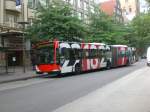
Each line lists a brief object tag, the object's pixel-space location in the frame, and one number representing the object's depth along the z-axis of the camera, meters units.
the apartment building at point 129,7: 142.75
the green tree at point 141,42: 54.22
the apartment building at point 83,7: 65.82
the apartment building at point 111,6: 108.86
